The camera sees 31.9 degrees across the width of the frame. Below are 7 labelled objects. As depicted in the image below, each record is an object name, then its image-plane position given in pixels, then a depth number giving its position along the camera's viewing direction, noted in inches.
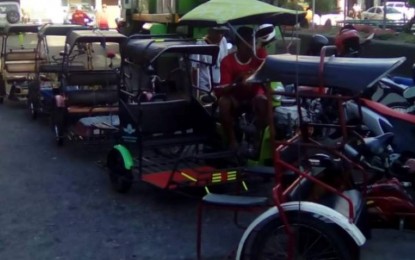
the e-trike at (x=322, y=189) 178.7
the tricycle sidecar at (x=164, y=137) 273.4
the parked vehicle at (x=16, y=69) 526.6
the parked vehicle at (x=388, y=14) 883.2
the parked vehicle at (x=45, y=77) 434.3
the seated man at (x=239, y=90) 290.5
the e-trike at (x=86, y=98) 362.6
